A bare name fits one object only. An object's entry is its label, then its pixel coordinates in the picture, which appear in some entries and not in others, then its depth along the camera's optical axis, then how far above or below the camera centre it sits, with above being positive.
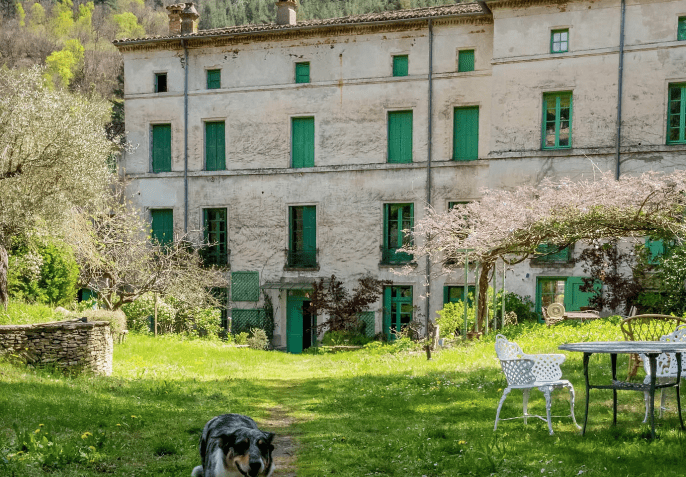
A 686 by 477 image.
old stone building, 20.19 +2.84
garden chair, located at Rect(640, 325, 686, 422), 7.36 -1.67
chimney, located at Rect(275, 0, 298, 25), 25.30 +7.25
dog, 4.70 -1.69
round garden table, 6.42 -1.33
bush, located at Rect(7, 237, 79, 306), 17.66 -1.73
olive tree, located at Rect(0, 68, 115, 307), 13.33 +1.03
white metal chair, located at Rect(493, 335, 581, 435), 7.20 -1.72
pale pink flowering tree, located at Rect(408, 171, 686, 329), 14.01 -0.12
